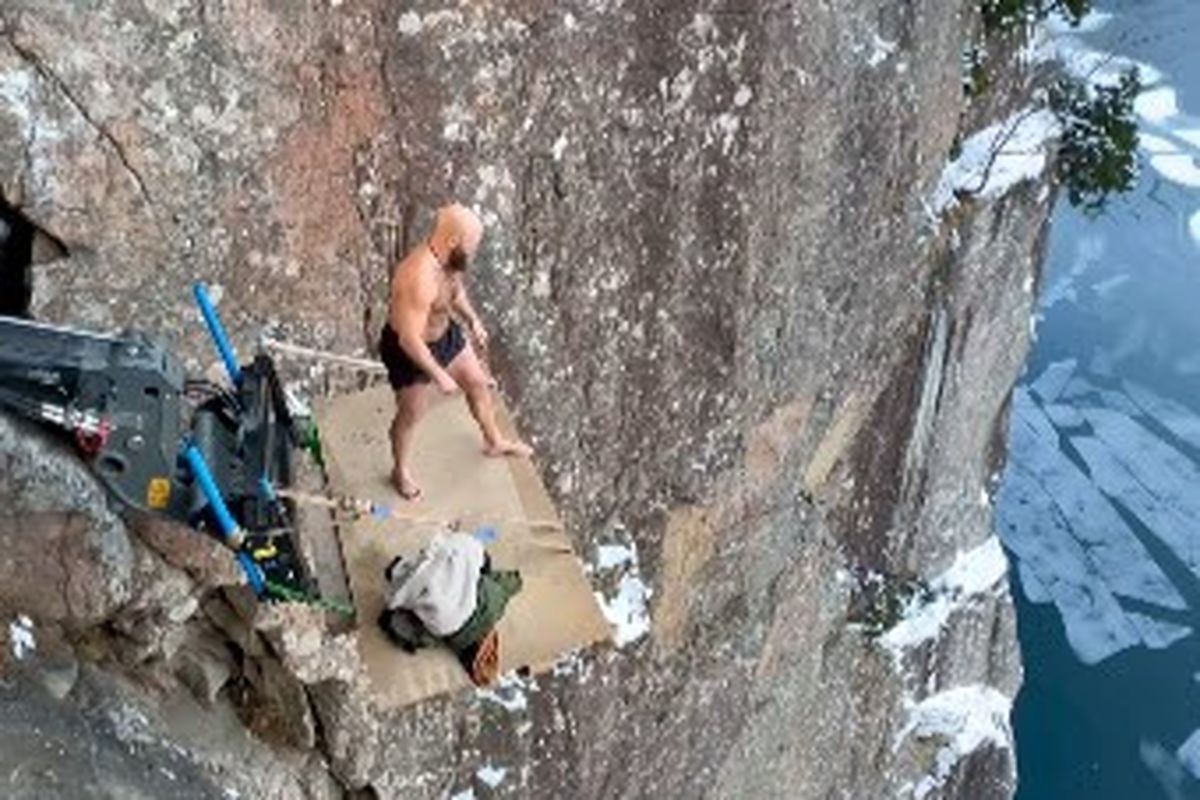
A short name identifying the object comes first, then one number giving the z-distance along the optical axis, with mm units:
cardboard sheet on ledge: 8344
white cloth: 8039
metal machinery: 6945
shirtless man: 7672
